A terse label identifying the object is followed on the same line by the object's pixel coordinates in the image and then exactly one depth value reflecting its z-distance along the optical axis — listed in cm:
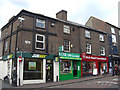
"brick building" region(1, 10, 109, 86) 1081
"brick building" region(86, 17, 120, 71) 1873
